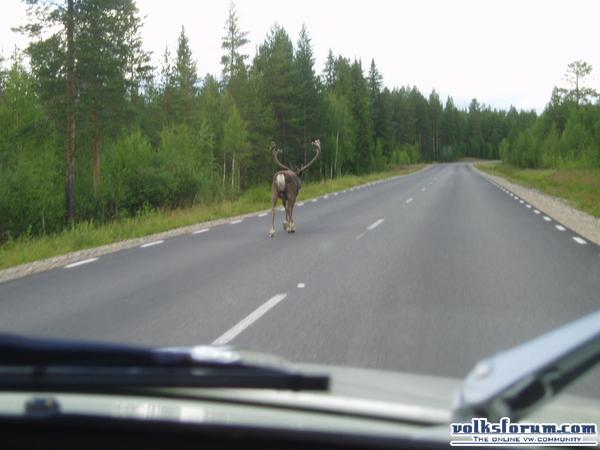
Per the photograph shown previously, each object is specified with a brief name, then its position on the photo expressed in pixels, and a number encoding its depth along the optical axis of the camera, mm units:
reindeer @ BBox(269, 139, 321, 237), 14852
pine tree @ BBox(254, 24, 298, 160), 60750
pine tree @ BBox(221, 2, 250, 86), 62062
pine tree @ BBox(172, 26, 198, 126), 64000
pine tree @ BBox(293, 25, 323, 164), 64875
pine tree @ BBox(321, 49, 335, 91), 96938
